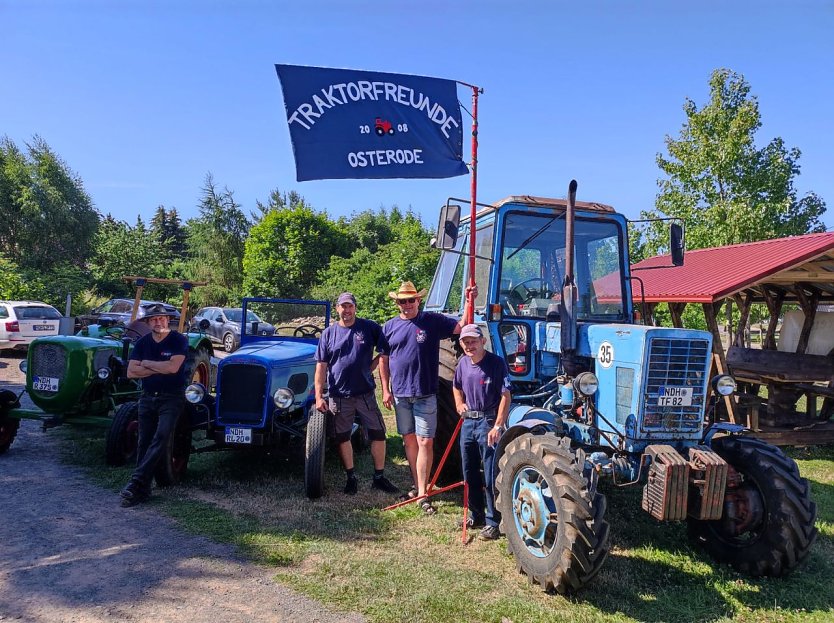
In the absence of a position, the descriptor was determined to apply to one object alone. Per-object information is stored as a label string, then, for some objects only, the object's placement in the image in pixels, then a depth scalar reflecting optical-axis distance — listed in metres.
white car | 14.00
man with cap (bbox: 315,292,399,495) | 5.38
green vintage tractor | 6.23
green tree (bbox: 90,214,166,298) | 29.19
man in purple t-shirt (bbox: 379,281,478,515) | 5.02
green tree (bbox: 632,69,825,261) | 14.95
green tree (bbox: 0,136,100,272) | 26.27
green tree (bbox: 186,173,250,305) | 30.16
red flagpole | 4.85
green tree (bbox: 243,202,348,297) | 27.64
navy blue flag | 5.69
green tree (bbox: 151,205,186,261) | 57.75
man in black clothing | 5.18
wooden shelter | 7.74
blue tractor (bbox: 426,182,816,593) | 3.50
